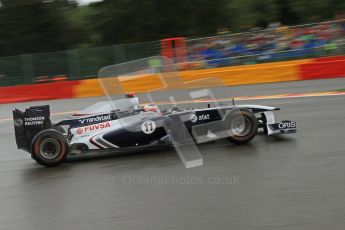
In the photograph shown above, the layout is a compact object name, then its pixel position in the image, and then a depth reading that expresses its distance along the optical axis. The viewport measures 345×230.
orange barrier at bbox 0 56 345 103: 16.12
